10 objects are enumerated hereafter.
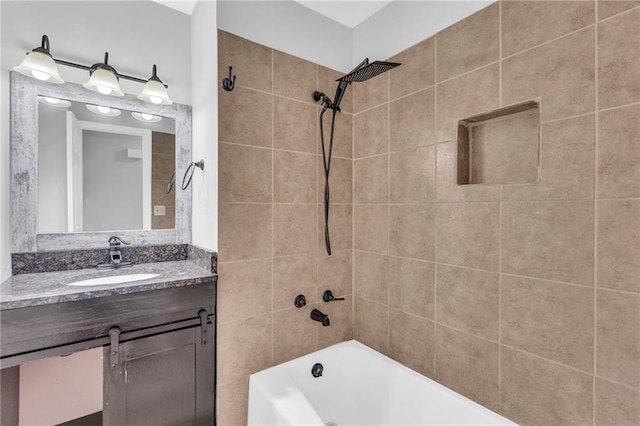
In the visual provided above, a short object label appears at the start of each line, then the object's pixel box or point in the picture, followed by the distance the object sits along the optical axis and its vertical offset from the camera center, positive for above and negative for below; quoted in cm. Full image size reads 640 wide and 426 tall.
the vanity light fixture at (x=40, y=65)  143 +71
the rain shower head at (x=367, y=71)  148 +75
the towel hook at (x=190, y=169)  181 +27
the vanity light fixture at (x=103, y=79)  161 +72
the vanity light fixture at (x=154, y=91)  179 +73
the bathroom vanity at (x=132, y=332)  119 -53
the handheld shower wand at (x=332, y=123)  192 +59
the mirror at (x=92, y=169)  156 +25
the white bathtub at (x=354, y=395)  138 -96
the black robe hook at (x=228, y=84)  159 +68
